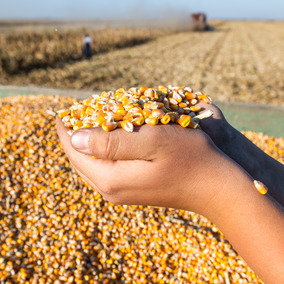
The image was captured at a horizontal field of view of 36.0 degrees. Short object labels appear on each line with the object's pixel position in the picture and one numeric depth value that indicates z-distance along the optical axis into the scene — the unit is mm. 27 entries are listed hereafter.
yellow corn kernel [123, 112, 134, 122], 430
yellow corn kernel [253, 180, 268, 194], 412
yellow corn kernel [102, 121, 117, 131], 406
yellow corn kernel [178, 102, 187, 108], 498
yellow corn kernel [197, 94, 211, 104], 538
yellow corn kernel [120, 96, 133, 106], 469
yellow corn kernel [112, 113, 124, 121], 435
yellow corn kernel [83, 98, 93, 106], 511
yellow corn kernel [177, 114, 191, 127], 420
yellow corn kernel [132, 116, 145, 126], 417
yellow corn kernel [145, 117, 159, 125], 415
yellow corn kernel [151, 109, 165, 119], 423
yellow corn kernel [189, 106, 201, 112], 504
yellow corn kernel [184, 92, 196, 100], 536
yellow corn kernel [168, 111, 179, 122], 435
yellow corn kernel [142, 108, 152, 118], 432
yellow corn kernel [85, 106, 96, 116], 475
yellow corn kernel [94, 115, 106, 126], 434
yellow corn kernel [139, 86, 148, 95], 514
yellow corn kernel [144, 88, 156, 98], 498
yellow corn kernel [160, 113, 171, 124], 417
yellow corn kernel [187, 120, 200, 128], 430
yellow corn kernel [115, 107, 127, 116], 446
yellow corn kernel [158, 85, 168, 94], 528
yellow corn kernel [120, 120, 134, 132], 403
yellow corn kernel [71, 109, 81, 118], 486
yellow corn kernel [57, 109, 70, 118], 488
